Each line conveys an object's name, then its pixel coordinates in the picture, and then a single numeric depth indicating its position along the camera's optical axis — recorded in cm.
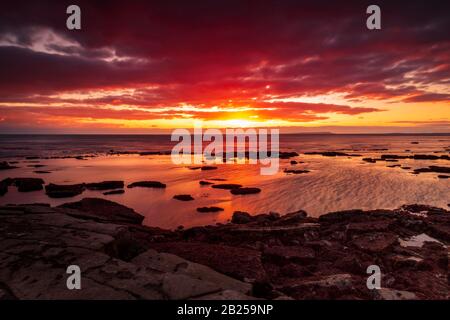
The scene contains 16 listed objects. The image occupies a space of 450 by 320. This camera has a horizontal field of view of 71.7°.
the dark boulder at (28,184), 2361
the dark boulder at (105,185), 2483
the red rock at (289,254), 873
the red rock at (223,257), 735
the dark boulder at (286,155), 5480
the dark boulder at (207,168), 3642
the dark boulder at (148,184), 2516
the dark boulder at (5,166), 3664
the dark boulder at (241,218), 1410
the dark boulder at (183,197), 2010
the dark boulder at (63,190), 2114
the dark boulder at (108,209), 1406
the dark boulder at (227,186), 2438
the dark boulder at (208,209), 1702
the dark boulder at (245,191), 2211
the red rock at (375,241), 959
